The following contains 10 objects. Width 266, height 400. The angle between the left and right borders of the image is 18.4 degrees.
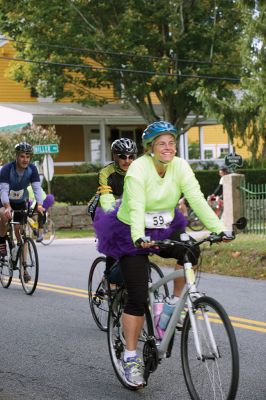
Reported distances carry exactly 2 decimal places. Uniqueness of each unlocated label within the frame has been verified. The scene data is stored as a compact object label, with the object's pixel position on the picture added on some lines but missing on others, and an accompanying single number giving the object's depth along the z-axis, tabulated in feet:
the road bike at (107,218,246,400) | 15.69
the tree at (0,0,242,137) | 99.04
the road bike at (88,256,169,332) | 24.81
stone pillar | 66.08
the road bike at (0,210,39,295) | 36.47
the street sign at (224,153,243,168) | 79.05
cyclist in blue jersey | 35.58
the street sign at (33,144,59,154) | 82.94
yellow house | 116.67
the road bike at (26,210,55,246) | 66.44
